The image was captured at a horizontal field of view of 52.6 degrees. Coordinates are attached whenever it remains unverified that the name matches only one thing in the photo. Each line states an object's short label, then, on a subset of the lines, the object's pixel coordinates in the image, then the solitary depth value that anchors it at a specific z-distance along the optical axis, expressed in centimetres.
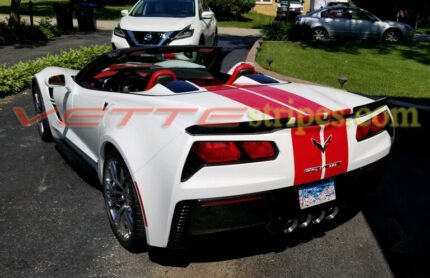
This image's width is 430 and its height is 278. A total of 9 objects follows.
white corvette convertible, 254
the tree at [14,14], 1482
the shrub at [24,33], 1472
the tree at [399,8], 2523
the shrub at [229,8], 2773
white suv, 954
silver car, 1586
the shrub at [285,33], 1594
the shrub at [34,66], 827
